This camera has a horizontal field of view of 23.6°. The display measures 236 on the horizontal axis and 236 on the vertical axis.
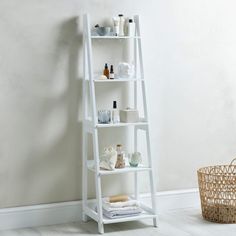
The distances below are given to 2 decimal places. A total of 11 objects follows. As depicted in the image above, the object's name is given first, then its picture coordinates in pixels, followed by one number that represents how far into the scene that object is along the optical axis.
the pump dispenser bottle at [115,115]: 3.77
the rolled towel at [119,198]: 3.81
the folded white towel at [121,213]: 3.71
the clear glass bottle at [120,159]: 3.75
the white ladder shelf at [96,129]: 3.65
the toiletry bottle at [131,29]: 3.92
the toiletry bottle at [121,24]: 3.87
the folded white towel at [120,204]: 3.74
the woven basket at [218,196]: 3.85
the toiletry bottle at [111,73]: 3.81
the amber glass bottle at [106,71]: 3.81
